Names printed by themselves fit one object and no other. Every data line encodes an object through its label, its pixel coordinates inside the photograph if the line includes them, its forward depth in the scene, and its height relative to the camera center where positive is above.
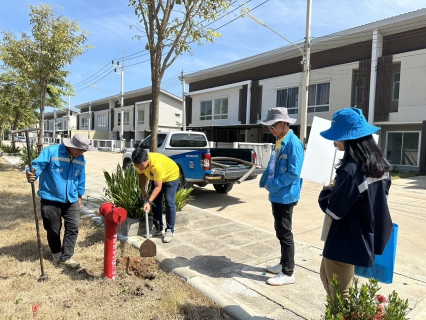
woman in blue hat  2.00 -0.33
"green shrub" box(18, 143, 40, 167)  14.12 -0.87
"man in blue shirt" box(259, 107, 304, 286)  3.19 -0.37
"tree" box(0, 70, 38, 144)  16.62 +2.18
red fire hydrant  3.41 -1.04
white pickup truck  7.59 -0.47
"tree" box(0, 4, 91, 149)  10.46 +3.01
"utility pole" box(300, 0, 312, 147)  14.84 +3.40
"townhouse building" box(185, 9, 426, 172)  16.70 +4.08
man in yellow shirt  4.18 -0.58
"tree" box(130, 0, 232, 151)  5.36 +1.93
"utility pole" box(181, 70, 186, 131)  30.27 +2.68
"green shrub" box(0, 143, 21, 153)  23.33 -1.08
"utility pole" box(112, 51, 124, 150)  38.00 +6.60
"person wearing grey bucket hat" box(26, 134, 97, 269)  3.70 -0.63
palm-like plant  5.12 -0.88
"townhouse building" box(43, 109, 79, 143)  62.70 +3.28
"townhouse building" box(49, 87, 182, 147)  40.72 +3.52
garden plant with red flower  1.74 -0.93
